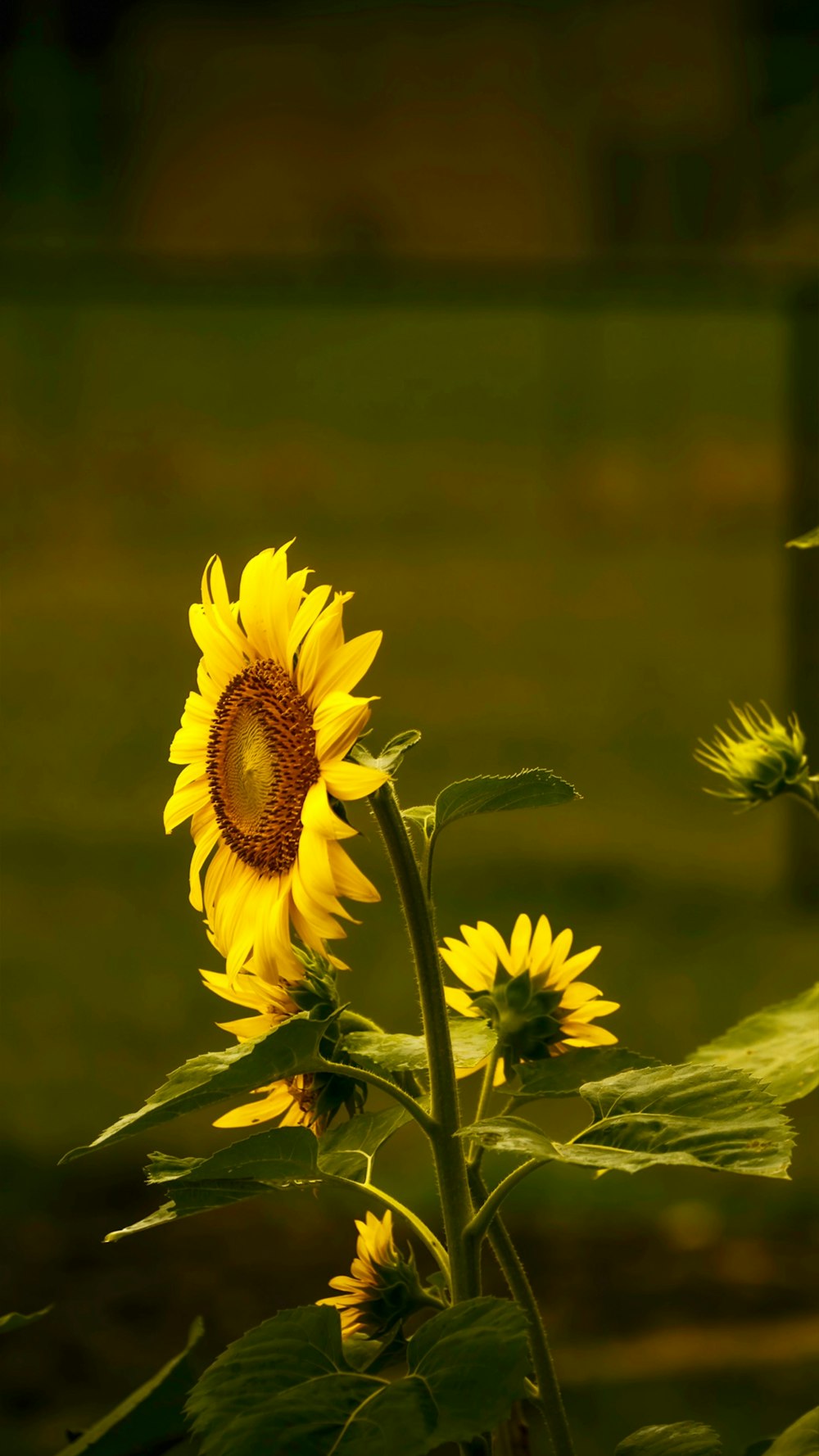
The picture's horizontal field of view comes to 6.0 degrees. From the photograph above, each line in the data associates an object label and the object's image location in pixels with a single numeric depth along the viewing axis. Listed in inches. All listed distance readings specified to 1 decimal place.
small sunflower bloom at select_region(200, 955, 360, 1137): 142.3
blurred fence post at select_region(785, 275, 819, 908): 461.6
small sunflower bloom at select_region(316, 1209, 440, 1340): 142.4
